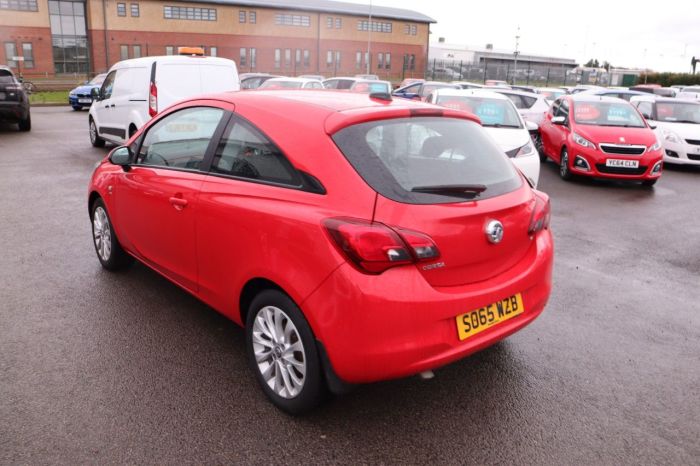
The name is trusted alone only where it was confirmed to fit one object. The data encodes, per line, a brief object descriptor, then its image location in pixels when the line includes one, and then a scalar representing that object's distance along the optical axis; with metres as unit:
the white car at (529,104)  14.88
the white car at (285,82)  16.59
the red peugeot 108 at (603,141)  10.11
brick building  53.25
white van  10.22
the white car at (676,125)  12.41
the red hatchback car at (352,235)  2.69
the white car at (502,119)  8.53
